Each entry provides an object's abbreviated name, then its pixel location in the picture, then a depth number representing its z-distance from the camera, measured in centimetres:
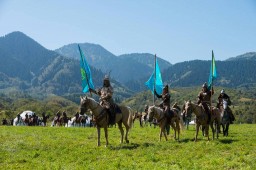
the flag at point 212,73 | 2670
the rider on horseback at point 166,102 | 2498
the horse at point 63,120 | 6303
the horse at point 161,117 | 2380
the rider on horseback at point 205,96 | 2442
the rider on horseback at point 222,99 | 2831
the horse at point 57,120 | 6341
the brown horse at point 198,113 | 2302
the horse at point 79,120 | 6319
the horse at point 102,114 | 2075
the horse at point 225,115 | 2848
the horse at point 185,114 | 2282
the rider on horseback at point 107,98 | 2192
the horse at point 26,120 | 6341
